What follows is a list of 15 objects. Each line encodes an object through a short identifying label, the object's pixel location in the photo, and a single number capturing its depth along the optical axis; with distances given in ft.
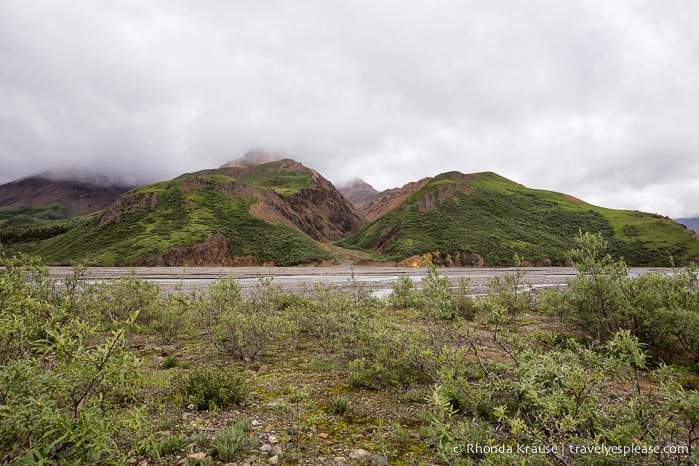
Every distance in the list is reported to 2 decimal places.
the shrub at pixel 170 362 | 28.63
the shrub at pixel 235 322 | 30.96
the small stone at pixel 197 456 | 15.00
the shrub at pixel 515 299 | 50.80
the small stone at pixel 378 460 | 15.38
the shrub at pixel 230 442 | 15.43
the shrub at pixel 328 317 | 30.89
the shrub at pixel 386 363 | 24.47
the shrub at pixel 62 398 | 9.04
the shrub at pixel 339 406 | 21.08
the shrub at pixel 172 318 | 36.82
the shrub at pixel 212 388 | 21.15
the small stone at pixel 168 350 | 32.98
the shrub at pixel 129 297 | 40.87
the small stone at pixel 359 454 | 15.94
